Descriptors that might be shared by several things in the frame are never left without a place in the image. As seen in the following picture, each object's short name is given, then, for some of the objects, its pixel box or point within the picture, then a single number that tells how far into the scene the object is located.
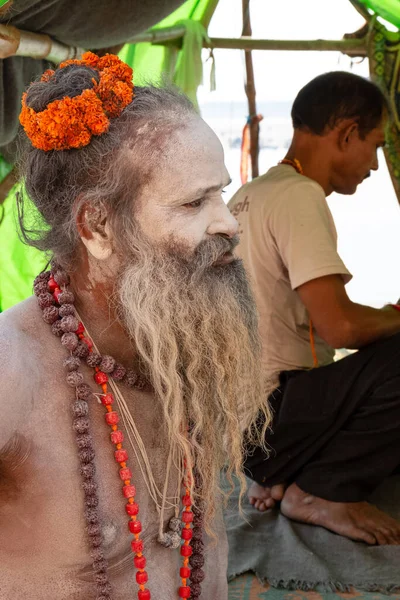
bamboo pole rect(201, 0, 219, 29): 4.94
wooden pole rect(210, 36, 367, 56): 4.93
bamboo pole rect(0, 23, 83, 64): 2.75
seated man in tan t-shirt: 3.18
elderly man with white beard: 1.70
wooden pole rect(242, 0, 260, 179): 5.61
